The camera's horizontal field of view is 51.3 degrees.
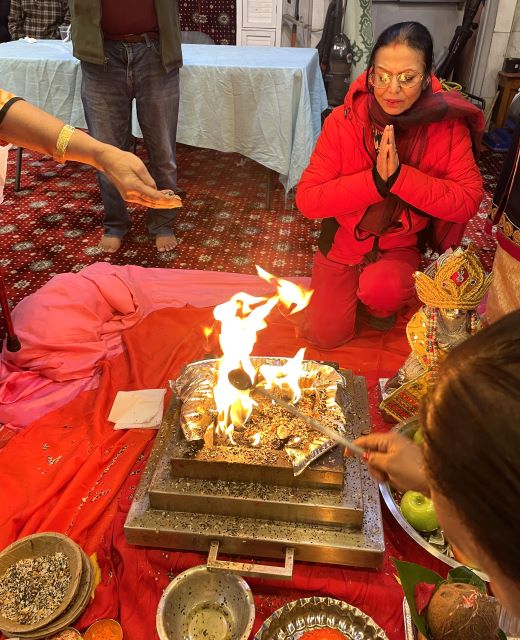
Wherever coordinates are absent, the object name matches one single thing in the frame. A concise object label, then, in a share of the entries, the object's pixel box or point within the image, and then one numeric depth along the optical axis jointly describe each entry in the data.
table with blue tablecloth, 4.58
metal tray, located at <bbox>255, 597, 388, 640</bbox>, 1.54
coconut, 1.26
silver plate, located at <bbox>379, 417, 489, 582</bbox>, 1.65
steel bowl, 1.55
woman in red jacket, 2.42
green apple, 1.79
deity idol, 1.98
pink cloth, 2.61
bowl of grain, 1.58
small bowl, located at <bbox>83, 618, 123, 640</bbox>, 1.63
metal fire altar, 1.71
